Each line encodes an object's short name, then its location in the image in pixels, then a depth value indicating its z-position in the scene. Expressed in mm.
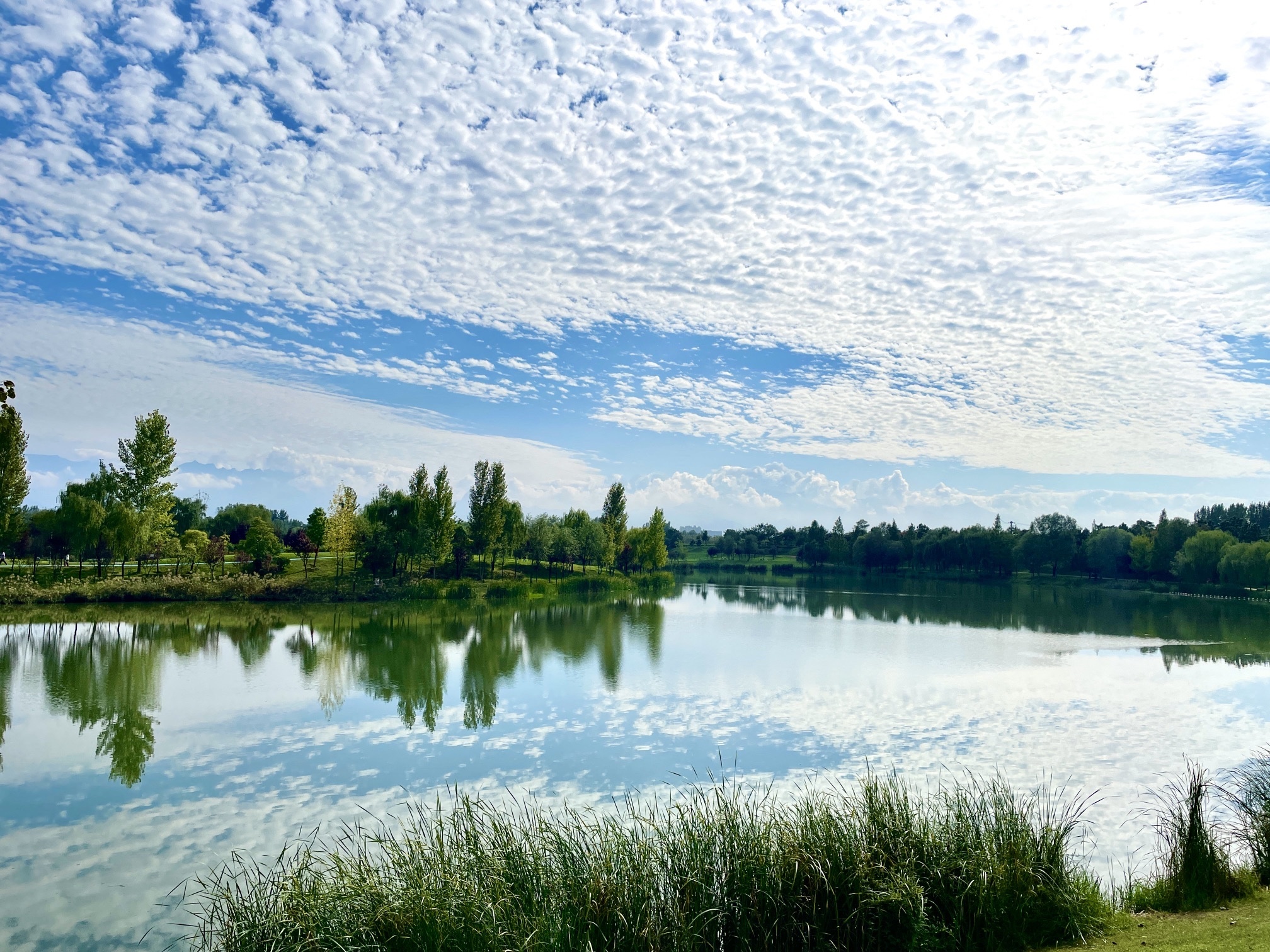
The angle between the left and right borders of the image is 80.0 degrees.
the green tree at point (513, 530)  59438
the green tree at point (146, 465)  41469
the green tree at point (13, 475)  34781
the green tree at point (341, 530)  46875
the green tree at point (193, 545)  47094
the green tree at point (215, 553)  48312
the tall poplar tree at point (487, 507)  53719
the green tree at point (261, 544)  48312
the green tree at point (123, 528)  39781
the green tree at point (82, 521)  40531
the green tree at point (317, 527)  52125
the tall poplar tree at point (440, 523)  48562
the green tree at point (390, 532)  48188
